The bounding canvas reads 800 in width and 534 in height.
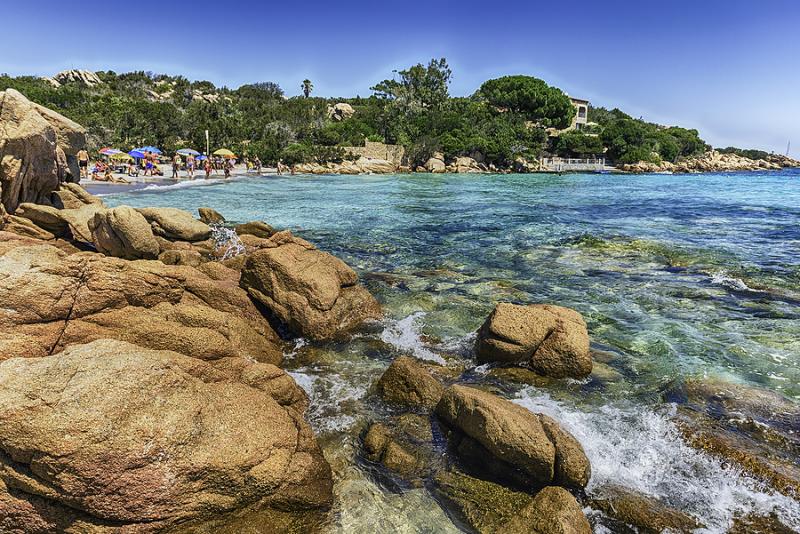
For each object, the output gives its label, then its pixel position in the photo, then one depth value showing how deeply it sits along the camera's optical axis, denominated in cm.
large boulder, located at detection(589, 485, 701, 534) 417
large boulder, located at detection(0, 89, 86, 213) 1062
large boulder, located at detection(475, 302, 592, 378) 686
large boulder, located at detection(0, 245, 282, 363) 525
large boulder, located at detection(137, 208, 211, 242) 1285
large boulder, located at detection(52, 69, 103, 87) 11335
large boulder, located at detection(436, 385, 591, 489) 450
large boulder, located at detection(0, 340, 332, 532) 342
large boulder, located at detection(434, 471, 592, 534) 384
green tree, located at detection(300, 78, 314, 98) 12431
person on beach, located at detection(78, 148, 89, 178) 3234
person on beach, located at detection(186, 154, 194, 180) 4728
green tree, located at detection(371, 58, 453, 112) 10325
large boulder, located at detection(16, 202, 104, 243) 1047
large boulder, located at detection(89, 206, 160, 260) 923
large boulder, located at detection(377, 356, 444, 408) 597
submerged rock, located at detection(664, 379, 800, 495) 489
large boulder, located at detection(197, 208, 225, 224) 1861
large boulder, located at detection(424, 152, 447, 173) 7925
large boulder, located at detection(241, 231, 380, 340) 796
